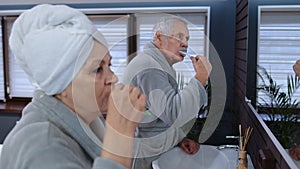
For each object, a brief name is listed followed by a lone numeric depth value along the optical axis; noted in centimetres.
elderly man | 107
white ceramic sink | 165
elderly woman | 58
